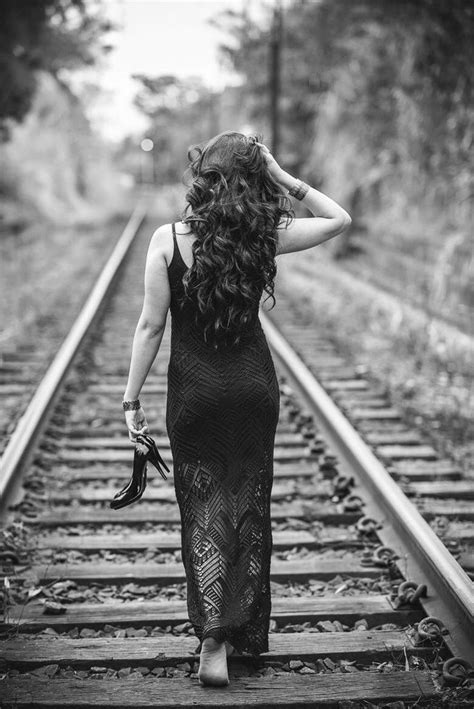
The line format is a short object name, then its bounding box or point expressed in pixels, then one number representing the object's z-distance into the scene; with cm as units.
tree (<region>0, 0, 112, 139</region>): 1573
